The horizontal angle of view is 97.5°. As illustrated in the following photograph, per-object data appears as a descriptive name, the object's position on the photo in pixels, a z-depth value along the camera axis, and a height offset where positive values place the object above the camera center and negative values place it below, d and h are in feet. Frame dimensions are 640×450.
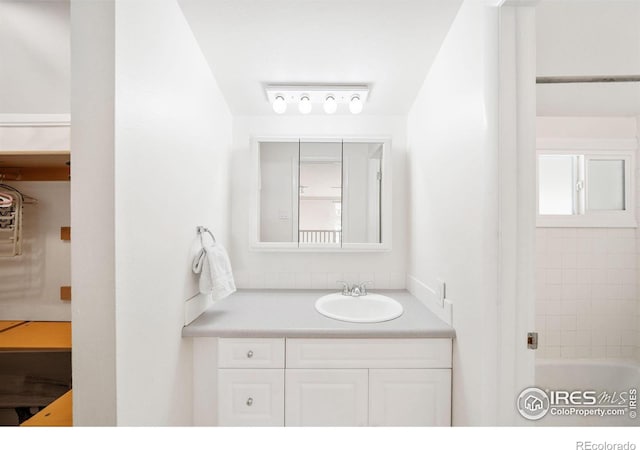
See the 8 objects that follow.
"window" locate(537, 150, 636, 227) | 6.11 +0.75
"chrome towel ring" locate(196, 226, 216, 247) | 4.63 -0.16
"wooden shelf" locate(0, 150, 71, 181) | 3.66 +0.88
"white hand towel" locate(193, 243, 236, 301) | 4.42 -0.82
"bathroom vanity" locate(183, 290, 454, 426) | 4.20 -2.34
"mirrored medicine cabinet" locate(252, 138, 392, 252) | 6.40 +0.70
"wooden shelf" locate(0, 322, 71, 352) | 3.75 -1.66
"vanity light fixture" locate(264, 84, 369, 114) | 5.43 +2.52
